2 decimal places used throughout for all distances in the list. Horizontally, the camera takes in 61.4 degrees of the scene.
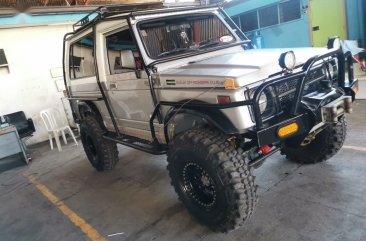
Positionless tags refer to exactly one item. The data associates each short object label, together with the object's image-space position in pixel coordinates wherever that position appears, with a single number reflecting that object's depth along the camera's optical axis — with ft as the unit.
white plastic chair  24.40
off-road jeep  8.26
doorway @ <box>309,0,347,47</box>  29.55
